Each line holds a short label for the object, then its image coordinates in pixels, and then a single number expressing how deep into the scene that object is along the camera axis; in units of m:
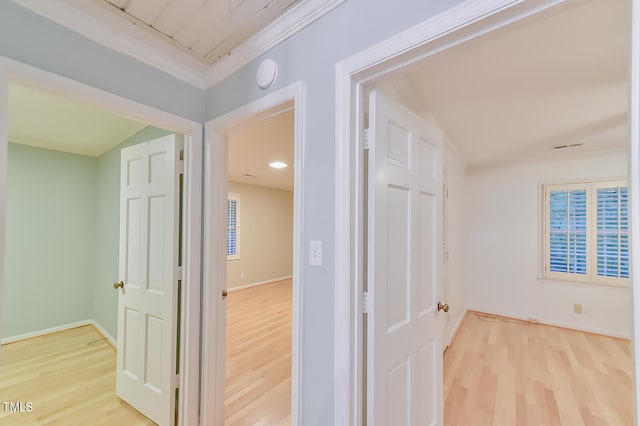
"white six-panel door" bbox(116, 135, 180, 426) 1.77
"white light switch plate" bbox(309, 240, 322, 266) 1.19
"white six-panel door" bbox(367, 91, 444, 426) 1.15
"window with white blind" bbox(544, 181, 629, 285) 3.40
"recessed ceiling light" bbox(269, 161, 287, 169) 4.14
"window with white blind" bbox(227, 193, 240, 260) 5.87
